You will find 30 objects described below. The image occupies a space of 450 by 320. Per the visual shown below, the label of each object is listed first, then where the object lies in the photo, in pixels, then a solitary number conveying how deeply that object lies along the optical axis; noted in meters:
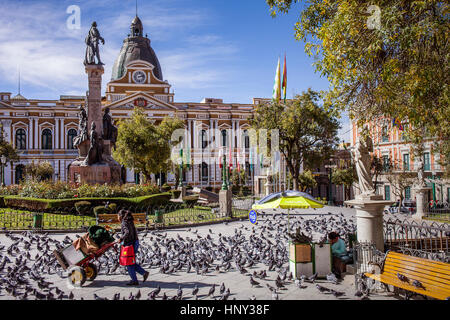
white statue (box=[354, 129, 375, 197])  8.06
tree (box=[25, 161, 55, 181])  44.41
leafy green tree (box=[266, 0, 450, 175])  7.82
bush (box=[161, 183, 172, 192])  36.49
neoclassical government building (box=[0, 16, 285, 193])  50.53
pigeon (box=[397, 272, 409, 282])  6.07
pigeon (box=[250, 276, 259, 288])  7.22
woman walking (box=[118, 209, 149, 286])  7.34
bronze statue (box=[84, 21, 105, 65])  24.23
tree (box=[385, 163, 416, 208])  33.78
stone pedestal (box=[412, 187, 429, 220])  19.62
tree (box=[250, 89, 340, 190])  27.59
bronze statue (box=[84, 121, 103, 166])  22.48
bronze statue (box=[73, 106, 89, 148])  23.77
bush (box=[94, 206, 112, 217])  17.61
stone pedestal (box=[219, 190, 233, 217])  18.92
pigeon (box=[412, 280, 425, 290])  5.82
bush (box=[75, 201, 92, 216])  18.16
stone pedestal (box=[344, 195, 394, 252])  7.66
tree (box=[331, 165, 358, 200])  39.06
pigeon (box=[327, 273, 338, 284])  7.45
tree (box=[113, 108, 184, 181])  32.44
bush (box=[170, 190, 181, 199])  32.73
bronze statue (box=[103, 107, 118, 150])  24.57
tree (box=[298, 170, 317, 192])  38.97
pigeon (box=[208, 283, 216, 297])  6.70
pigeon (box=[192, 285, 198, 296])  6.68
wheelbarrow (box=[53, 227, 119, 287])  7.32
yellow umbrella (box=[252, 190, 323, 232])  8.46
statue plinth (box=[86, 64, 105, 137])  23.66
